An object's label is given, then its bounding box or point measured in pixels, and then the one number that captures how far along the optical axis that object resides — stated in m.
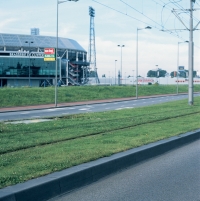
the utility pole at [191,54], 33.91
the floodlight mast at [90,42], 101.82
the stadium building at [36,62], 83.31
